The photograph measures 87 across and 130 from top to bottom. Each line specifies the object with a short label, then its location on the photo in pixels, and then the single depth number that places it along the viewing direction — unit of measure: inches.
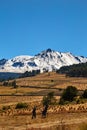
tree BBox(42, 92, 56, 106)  4376.0
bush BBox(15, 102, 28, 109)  4150.1
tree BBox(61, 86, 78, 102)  4850.4
